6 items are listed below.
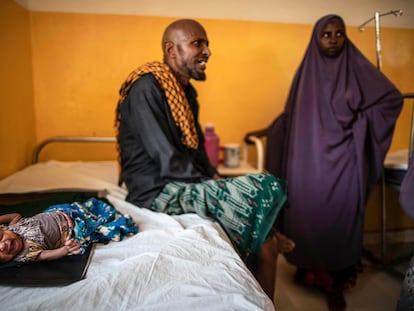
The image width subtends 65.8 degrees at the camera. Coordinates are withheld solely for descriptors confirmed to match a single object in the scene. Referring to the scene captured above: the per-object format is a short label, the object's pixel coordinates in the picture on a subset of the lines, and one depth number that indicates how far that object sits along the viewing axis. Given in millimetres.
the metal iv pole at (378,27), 1164
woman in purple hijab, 1443
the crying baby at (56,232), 630
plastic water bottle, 1707
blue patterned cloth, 757
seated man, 1027
